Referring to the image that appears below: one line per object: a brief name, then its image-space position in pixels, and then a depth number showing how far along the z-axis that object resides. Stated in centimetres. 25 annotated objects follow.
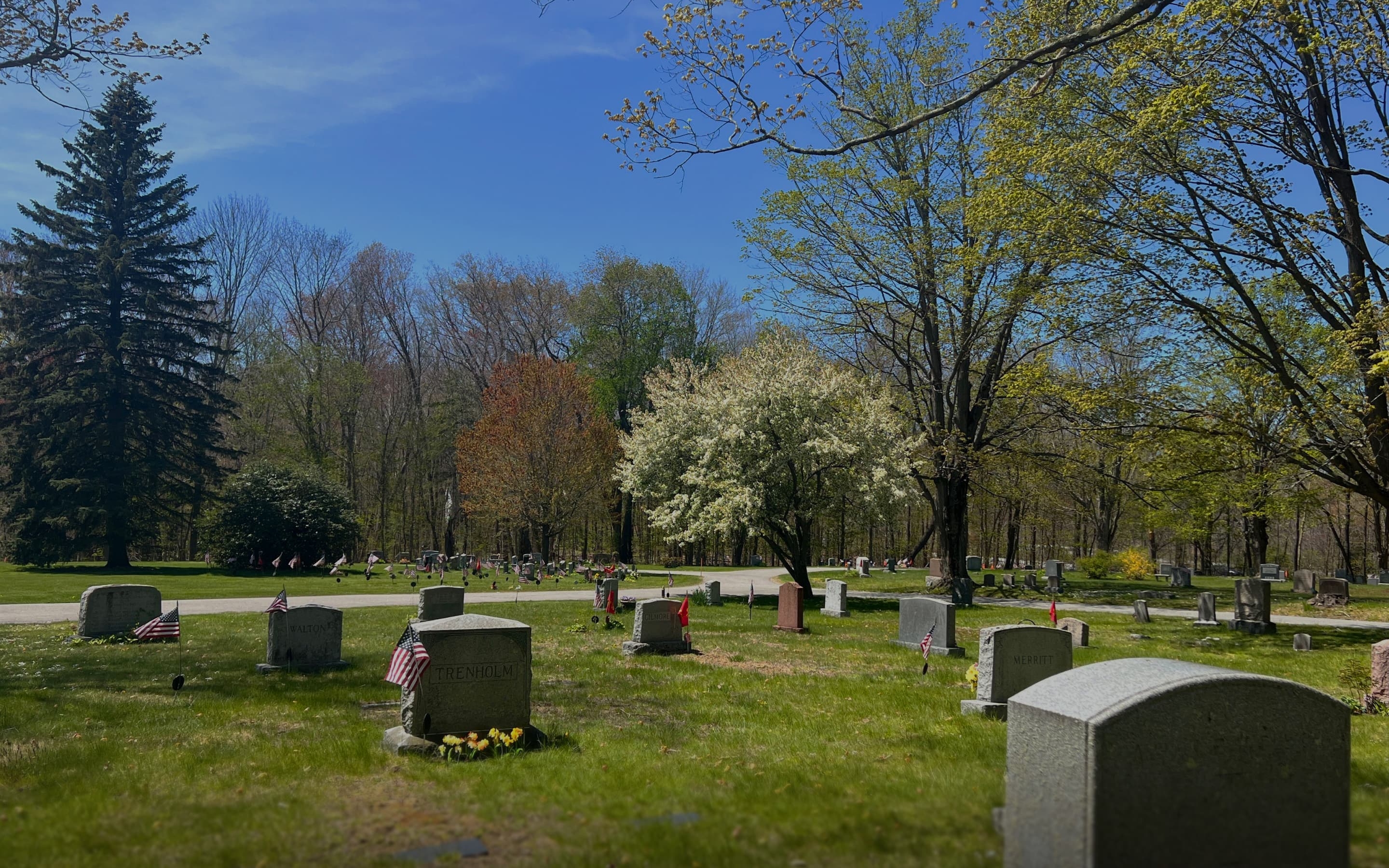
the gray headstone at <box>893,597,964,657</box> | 1352
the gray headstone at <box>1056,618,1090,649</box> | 1391
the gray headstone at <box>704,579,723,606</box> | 2303
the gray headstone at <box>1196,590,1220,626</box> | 1834
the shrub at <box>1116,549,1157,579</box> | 3784
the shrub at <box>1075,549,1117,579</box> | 3778
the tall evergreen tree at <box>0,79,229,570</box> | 3231
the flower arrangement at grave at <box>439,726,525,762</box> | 687
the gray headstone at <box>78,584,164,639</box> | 1385
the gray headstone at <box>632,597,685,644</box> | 1330
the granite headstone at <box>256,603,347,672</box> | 1120
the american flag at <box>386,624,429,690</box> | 699
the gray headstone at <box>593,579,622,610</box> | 1867
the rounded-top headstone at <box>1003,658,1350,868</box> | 375
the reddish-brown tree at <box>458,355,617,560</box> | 4081
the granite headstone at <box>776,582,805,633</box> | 1655
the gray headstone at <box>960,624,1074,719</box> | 904
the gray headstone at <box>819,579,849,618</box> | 1988
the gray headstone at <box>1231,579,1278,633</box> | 1733
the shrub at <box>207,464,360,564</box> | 3322
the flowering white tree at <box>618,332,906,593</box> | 2247
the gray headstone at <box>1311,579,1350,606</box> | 2342
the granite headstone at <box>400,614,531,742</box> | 714
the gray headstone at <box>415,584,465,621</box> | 1532
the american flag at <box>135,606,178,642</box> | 1138
